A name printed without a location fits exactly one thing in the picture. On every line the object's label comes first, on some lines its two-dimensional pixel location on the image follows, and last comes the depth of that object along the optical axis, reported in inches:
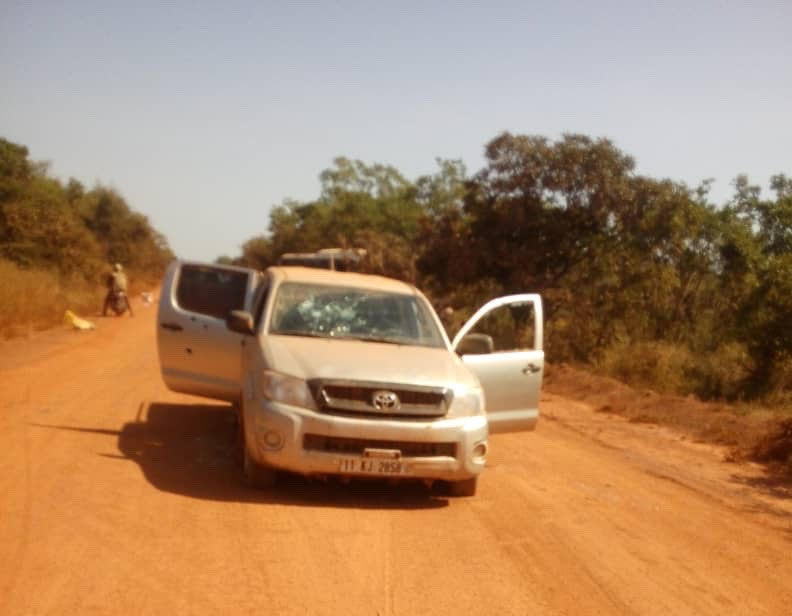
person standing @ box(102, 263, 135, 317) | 1117.7
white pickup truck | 271.3
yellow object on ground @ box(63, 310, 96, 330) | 899.4
